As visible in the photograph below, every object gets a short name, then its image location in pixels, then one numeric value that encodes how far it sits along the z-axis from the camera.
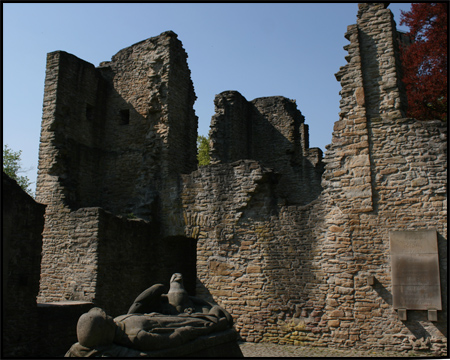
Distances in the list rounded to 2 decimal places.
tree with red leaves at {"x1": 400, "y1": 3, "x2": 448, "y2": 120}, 16.58
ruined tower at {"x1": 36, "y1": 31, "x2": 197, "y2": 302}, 11.16
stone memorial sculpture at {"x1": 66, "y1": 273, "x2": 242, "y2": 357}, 5.33
